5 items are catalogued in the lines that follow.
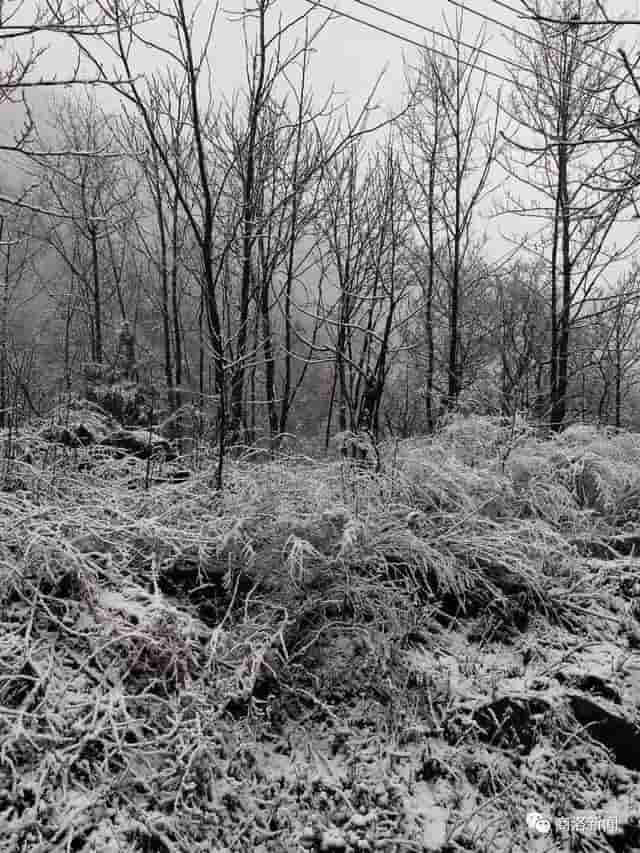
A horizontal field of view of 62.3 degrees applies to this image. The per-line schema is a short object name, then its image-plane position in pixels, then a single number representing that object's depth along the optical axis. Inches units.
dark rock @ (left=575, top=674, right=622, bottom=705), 97.4
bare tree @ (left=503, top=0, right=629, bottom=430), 310.0
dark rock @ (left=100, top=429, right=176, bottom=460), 190.1
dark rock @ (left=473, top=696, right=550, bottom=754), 91.4
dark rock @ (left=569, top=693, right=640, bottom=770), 90.7
